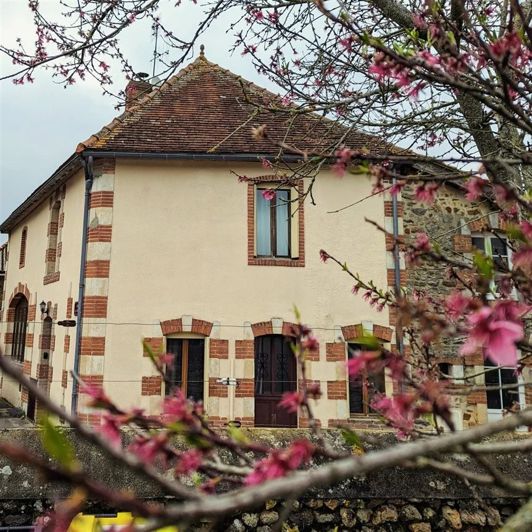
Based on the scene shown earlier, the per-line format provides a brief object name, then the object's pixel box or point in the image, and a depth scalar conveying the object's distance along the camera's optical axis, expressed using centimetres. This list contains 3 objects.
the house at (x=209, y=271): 959
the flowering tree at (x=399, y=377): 79
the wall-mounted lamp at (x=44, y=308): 1268
